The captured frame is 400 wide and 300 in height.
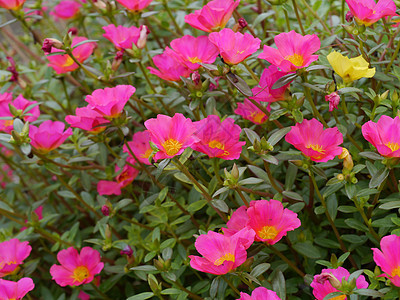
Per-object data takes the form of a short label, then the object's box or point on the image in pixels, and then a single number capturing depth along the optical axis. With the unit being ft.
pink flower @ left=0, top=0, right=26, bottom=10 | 2.21
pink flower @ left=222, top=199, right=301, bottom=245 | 1.90
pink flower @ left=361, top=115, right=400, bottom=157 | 1.86
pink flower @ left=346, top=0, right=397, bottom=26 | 1.95
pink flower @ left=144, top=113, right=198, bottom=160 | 1.87
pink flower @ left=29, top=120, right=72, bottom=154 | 2.09
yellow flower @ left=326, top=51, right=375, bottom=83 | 1.92
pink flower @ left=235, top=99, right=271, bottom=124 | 2.04
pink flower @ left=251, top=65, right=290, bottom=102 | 1.92
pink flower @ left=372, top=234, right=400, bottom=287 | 1.80
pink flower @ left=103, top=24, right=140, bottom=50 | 2.14
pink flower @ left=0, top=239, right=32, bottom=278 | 2.08
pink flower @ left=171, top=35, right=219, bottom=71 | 2.04
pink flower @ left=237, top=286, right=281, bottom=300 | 1.81
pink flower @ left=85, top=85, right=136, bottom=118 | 1.97
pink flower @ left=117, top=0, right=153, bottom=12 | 2.17
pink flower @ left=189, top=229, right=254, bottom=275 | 1.81
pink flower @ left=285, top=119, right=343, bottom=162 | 1.90
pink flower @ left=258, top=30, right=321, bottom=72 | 1.89
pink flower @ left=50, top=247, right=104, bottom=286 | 2.09
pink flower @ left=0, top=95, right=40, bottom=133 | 2.18
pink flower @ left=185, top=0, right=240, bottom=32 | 2.00
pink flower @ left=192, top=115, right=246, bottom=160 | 1.93
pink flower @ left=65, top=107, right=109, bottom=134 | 1.99
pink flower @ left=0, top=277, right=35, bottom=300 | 1.94
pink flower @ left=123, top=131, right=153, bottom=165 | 2.14
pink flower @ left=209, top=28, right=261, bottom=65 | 1.92
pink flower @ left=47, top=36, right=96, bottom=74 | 2.21
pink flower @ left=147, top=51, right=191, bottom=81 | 2.05
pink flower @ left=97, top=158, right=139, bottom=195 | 2.14
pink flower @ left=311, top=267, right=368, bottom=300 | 1.83
